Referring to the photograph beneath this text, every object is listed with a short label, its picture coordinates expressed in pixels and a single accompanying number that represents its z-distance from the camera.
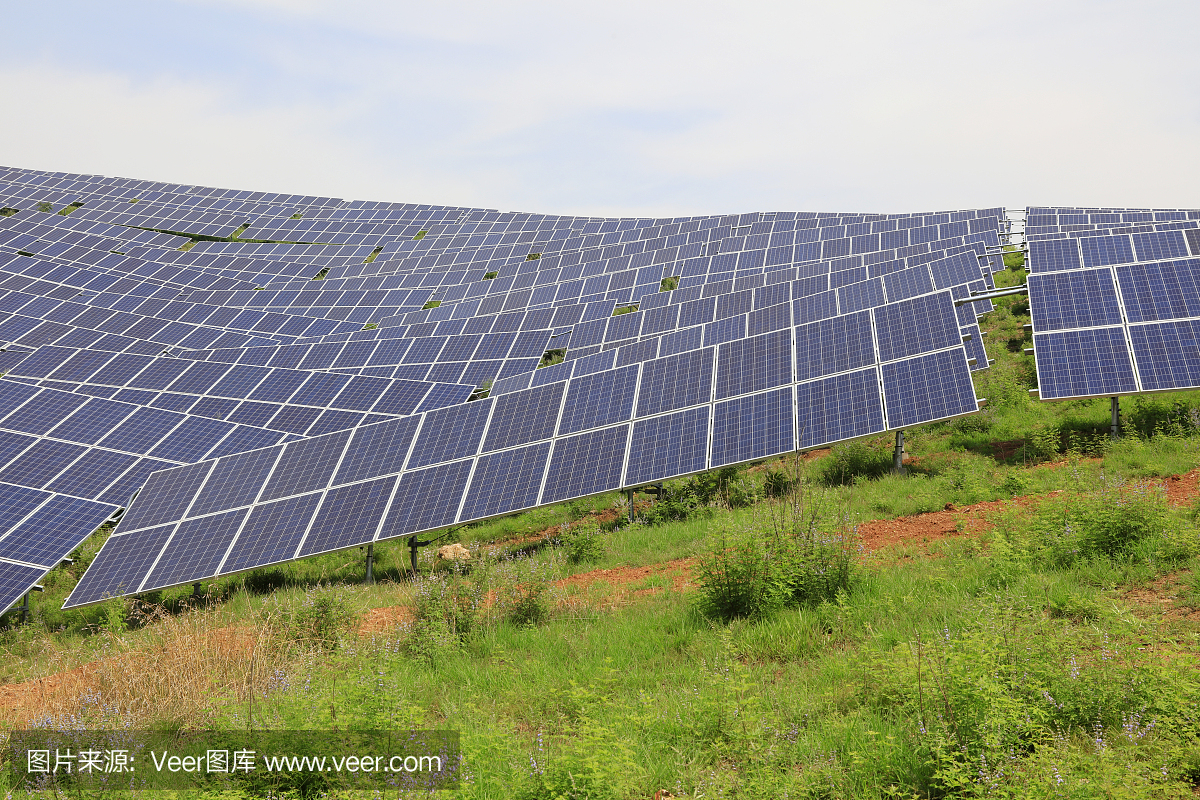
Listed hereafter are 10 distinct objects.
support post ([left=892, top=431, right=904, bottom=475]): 16.47
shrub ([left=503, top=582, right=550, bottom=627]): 11.64
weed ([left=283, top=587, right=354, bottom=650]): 11.41
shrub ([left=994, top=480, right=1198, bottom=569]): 9.94
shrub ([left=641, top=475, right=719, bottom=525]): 16.67
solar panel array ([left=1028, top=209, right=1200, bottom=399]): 15.13
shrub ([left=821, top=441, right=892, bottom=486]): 16.86
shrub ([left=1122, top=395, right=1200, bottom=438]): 15.32
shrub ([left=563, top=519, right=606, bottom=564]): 15.21
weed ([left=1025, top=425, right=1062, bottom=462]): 15.65
